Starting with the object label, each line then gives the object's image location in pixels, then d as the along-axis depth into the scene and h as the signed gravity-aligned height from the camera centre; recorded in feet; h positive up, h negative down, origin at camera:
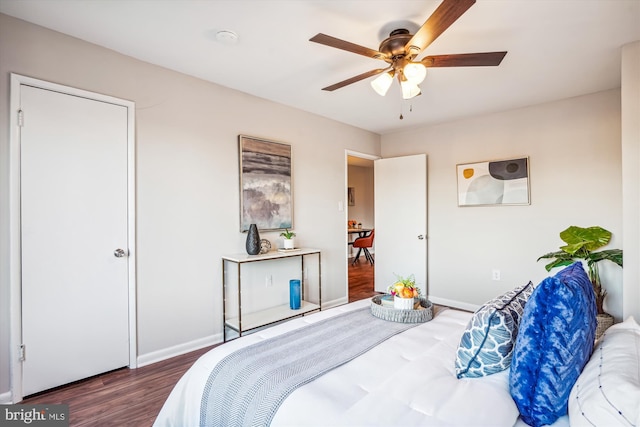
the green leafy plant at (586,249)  9.40 -1.06
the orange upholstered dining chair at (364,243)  22.22 -1.96
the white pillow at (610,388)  2.60 -1.58
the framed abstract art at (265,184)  10.16 +1.06
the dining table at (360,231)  23.39 -1.19
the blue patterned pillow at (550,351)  3.24 -1.43
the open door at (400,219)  13.76 -0.18
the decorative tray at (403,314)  5.98 -1.90
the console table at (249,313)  9.29 -3.16
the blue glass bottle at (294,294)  10.64 -2.65
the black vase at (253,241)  9.70 -0.79
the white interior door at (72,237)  6.60 -0.47
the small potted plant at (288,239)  10.89 -0.82
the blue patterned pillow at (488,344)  3.90 -1.61
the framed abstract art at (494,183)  11.55 +1.24
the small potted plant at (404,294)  6.18 -1.57
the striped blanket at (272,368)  3.73 -2.03
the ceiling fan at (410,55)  5.17 +3.08
